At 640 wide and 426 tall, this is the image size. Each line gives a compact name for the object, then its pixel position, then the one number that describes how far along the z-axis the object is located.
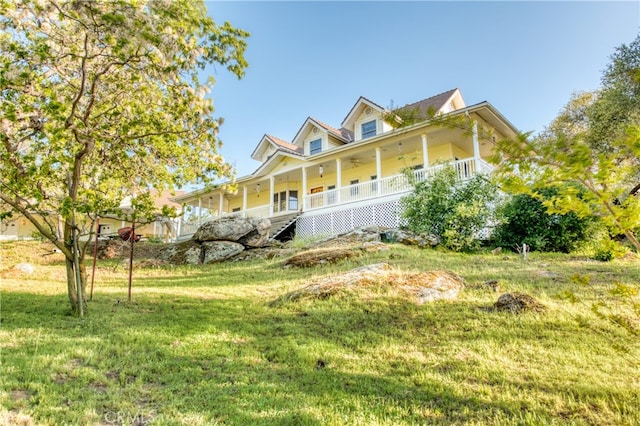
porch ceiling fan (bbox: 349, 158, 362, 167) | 20.03
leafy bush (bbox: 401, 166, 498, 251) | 11.45
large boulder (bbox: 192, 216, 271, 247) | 15.34
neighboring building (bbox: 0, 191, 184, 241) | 28.35
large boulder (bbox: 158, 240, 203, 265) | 14.54
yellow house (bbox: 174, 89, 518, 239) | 15.46
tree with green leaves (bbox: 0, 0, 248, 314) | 5.21
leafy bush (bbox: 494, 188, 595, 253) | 10.73
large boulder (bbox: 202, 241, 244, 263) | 14.33
